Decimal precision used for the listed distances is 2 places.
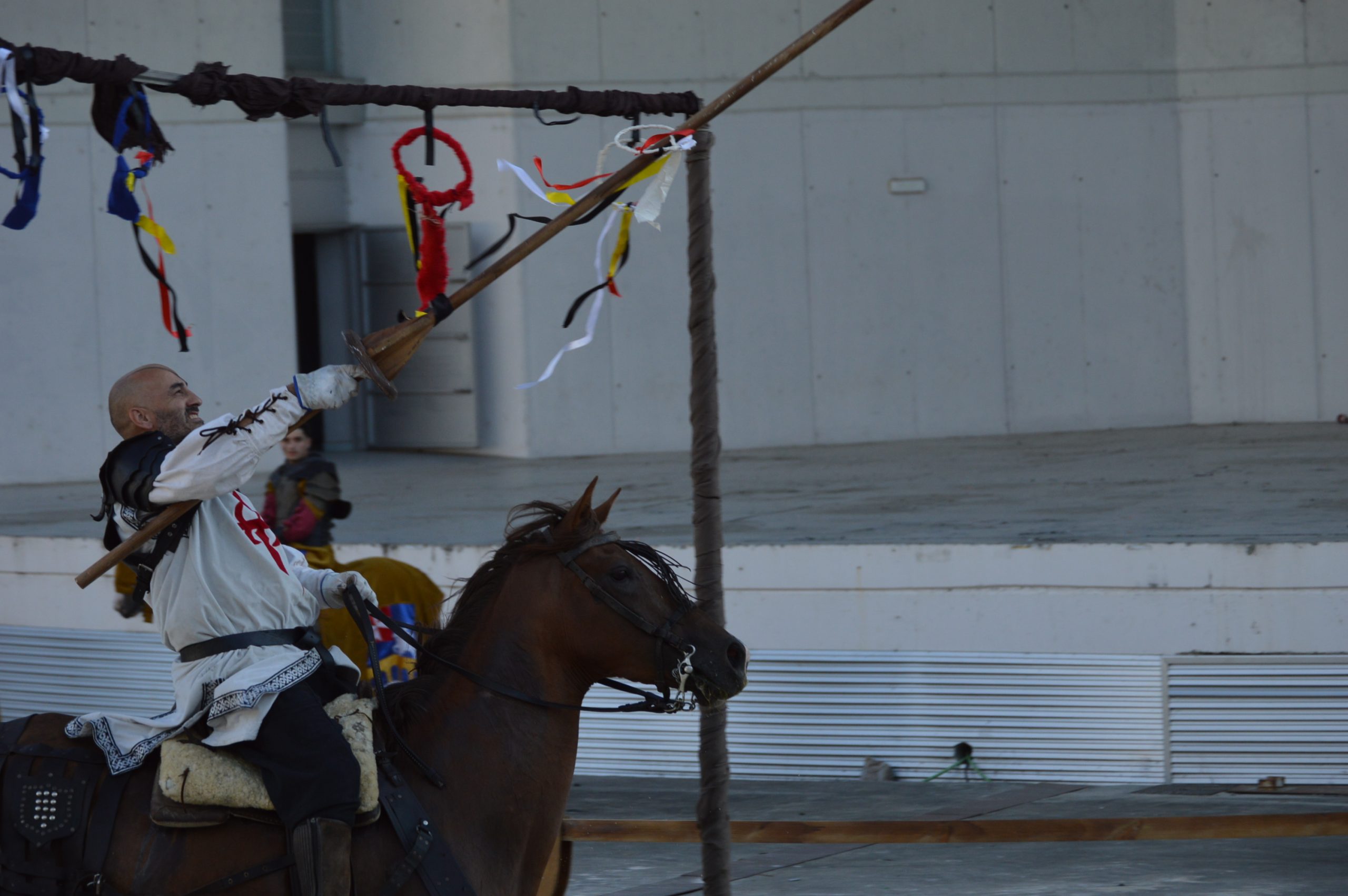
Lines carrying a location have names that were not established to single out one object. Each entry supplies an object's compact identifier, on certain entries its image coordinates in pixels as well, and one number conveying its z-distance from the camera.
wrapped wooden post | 9.88
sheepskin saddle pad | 6.85
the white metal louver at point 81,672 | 17.22
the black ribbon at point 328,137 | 8.54
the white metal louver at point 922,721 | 14.28
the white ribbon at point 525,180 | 8.80
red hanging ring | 8.91
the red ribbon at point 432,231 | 8.84
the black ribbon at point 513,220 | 8.82
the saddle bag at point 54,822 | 6.90
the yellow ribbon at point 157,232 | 8.33
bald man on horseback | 6.78
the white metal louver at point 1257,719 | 13.63
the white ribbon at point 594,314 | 8.98
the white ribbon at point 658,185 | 9.25
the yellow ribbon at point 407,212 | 8.93
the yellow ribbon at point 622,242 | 9.77
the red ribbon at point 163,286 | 8.28
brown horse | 7.36
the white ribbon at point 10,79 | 7.36
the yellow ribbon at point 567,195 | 9.16
